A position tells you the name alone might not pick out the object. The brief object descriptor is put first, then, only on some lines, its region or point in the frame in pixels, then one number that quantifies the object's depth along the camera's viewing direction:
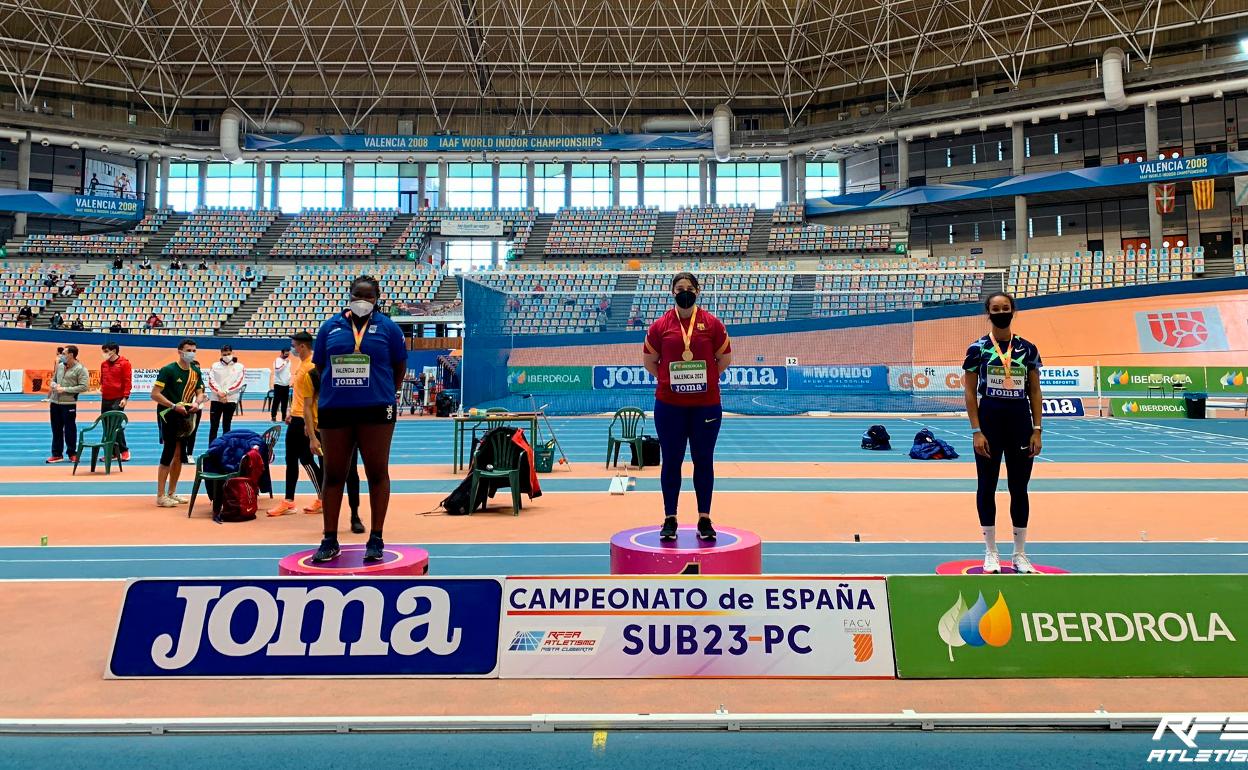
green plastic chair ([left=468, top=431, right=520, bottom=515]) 7.91
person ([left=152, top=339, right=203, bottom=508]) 7.98
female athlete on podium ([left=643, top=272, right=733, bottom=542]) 4.72
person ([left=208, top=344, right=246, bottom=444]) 10.45
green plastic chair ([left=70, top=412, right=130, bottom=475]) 10.89
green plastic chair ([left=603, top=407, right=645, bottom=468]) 11.77
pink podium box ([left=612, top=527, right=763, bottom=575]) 4.36
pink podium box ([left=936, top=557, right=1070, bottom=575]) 4.66
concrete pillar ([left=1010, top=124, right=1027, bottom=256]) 37.50
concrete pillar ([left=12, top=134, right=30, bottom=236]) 41.06
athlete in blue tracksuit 4.34
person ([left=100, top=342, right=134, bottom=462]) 11.38
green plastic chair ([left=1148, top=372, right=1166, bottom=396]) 22.05
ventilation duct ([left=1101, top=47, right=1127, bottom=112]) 34.41
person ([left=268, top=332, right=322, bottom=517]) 7.59
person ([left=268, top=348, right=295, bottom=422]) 17.51
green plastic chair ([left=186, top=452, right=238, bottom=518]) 7.52
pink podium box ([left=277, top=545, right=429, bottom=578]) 4.15
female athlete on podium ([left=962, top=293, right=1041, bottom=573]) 4.73
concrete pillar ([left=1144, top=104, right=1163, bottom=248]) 35.25
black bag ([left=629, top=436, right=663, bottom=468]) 11.91
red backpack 7.47
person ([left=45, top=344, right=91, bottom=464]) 11.60
